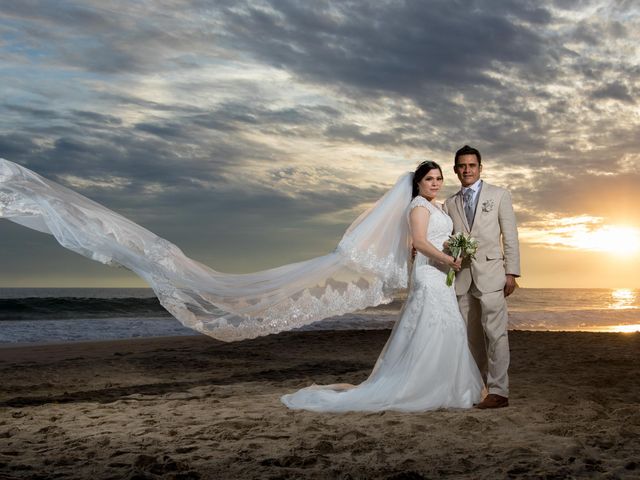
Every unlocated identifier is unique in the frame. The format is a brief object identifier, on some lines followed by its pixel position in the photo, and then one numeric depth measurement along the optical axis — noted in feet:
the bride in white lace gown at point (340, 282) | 17.46
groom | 18.20
